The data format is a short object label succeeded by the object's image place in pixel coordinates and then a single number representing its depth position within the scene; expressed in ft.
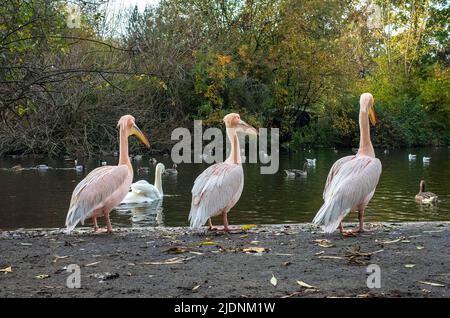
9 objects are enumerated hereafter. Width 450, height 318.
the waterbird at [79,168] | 86.89
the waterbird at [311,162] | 98.40
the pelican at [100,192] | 28.81
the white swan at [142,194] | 57.11
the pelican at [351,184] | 26.89
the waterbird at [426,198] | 55.52
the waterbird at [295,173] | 82.17
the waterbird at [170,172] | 82.81
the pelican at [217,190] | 29.14
